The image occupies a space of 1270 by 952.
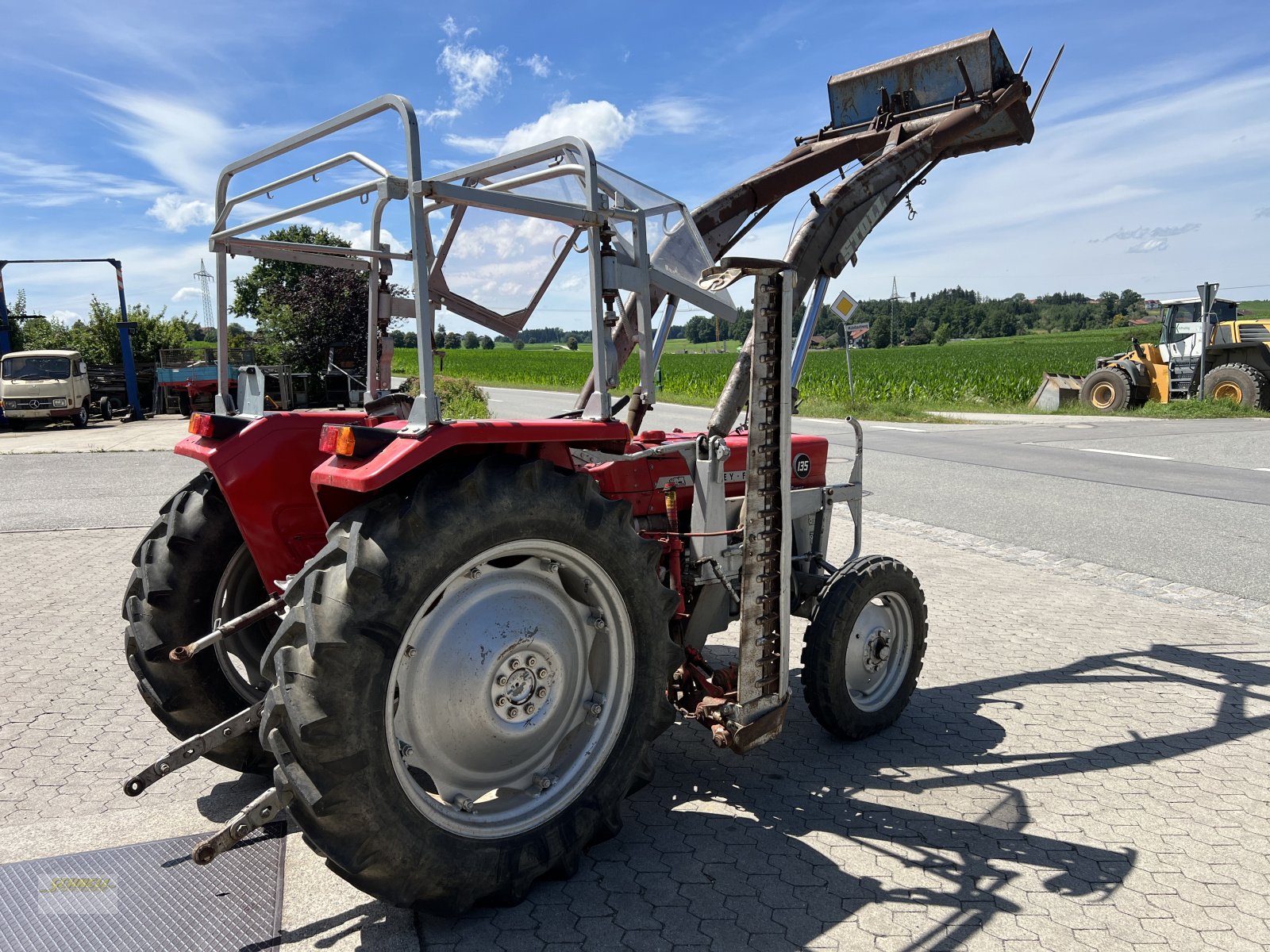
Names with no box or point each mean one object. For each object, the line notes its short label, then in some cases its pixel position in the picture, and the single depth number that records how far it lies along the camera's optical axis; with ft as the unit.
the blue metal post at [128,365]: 76.38
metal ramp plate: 8.70
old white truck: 71.82
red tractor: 8.16
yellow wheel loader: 71.00
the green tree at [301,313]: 63.21
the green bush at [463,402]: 70.90
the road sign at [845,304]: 49.01
